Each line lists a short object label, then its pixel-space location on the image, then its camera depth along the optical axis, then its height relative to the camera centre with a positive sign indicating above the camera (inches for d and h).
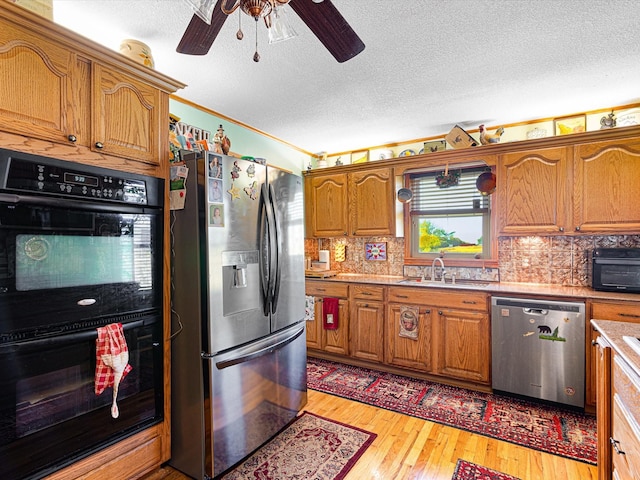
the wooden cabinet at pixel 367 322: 130.7 -33.7
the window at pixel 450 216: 136.6 +10.7
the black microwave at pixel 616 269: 99.1 -10.0
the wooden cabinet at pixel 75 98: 49.9 +26.3
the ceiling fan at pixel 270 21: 44.2 +36.1
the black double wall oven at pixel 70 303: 48.9 -10.2
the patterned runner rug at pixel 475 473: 71.3 -52.6
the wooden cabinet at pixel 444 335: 112.0 -34.5
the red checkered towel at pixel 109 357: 57.5 -20.4
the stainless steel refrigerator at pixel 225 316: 68.6 -16.8
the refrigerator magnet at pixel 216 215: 68.7 +6.0
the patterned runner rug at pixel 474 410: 84.6 -53.0
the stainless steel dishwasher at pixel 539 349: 97.2 -34.8
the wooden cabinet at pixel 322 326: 138.6 -36.4
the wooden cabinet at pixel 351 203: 144.8 +17.9
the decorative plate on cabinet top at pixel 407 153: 143.7 +39.6
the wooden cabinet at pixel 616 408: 42.8 -26.2
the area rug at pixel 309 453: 73.7 -52.8
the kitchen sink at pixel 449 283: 120.3 -17.1
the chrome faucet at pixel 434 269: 134.3 -12.7
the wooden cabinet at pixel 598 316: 91.3 -22.6
